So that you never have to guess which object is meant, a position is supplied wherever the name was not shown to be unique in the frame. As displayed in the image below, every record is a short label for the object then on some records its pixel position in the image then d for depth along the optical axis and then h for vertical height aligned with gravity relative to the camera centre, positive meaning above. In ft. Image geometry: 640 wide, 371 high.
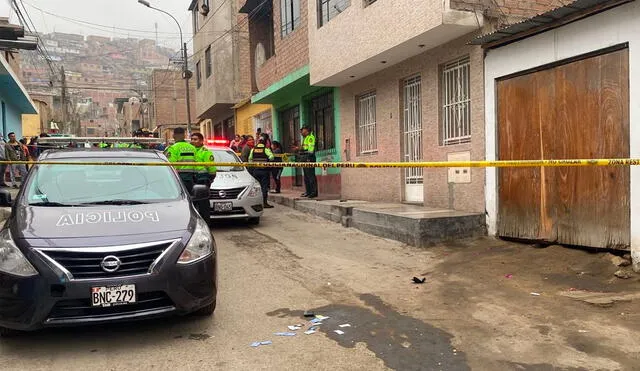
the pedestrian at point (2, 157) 41.11 +2.14
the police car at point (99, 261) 12.12 -2.04
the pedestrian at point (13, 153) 44.93 +2.65
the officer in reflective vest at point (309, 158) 39.47 +1.16
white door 32.73 +2.05
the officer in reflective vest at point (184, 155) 27.94 +1.18
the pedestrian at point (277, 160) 46.85 +0.83
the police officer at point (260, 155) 38.45 +1.43
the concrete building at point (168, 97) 150.61 +23.95
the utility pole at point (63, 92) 122.50 +22.37
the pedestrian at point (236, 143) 53.60 +3.34
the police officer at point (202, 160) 28.55 +0.91
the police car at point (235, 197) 29.96 -1.32
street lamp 87.04 +18.86
